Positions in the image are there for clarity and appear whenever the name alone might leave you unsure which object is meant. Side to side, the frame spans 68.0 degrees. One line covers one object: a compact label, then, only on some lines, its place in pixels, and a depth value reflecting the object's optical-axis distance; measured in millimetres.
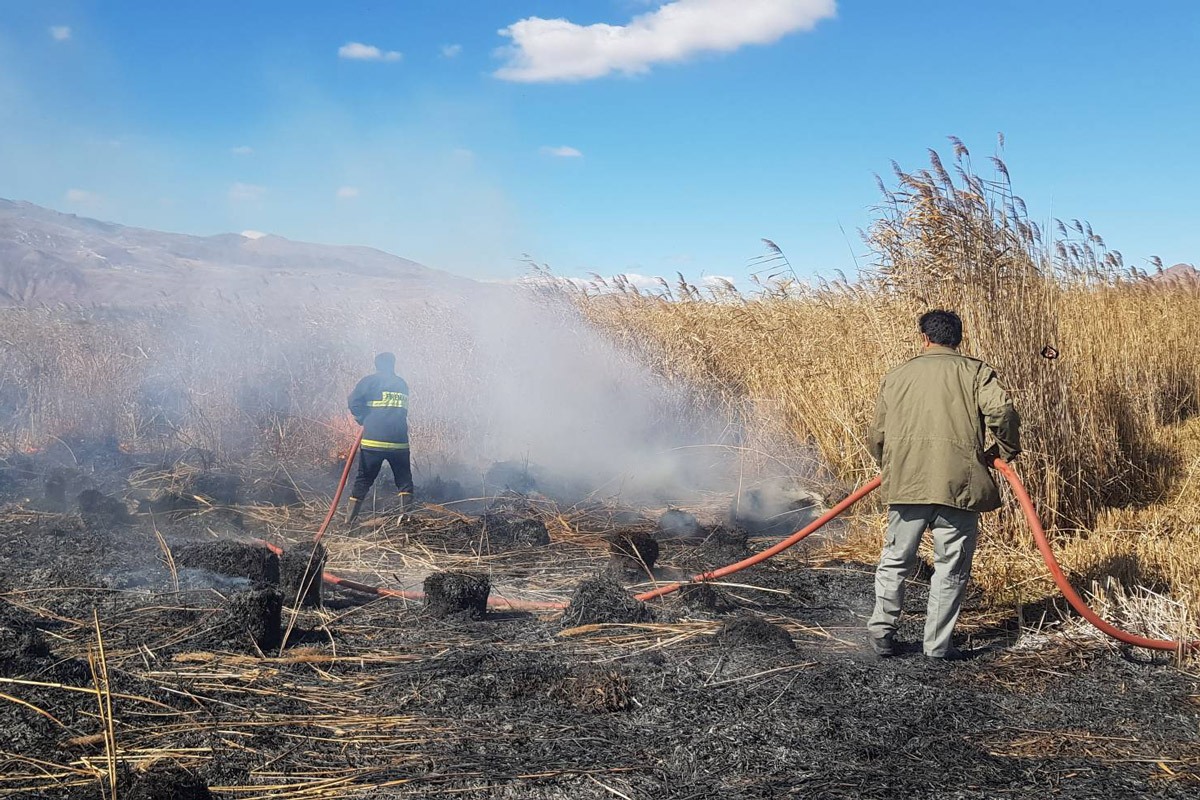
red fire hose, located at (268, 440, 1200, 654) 4336
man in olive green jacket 4500
